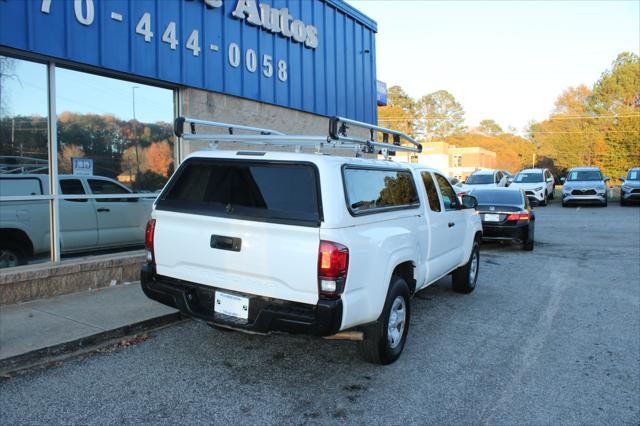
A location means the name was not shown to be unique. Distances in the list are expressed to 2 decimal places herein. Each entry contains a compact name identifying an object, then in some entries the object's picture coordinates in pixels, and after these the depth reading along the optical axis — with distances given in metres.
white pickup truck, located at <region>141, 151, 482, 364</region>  3.84
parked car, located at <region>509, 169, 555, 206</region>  25.12
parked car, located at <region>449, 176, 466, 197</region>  20.33
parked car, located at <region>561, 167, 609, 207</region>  23.95
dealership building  6.52
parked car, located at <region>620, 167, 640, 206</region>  23.88
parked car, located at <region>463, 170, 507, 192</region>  23.81
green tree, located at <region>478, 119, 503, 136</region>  117.44
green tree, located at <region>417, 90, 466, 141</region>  99.31
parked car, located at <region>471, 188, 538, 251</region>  11.35
